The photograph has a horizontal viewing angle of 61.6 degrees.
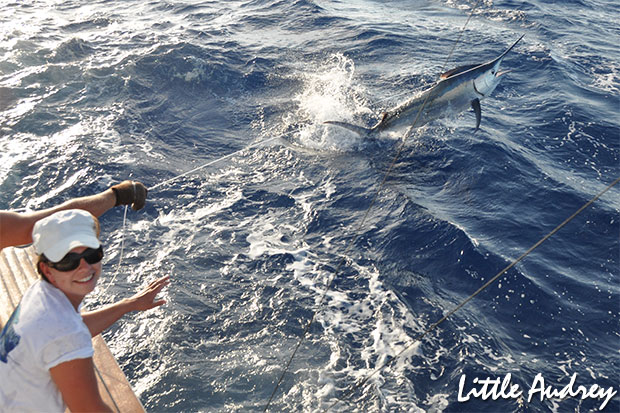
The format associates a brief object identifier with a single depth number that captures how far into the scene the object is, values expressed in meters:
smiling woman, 1.88
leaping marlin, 6.89
